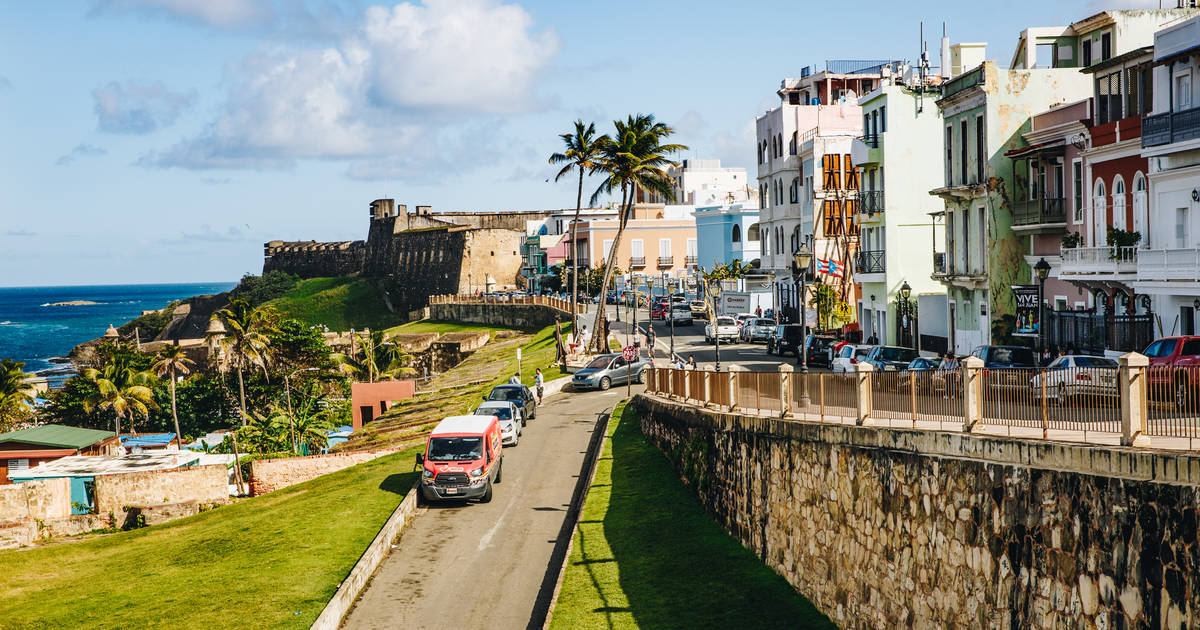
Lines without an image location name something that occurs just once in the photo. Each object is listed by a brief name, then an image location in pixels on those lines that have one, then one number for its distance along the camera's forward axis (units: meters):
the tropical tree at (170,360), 60.51
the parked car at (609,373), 48.22
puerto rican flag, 54.28
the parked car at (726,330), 58.69
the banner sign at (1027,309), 37.44
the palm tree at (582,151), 60.16
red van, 29.45
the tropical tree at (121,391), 59.34
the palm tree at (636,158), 58.84
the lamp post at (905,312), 49.22
